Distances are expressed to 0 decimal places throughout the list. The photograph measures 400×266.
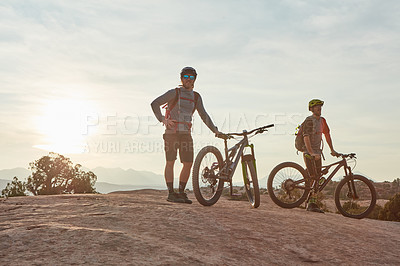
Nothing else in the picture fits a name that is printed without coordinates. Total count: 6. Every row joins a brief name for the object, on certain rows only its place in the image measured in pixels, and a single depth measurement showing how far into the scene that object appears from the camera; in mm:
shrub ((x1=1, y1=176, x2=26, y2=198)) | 30975
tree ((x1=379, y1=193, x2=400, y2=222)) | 18378
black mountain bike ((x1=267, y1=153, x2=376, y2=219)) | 8641
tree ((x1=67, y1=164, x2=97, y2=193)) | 31781
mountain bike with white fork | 7211
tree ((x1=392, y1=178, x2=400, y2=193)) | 39781
